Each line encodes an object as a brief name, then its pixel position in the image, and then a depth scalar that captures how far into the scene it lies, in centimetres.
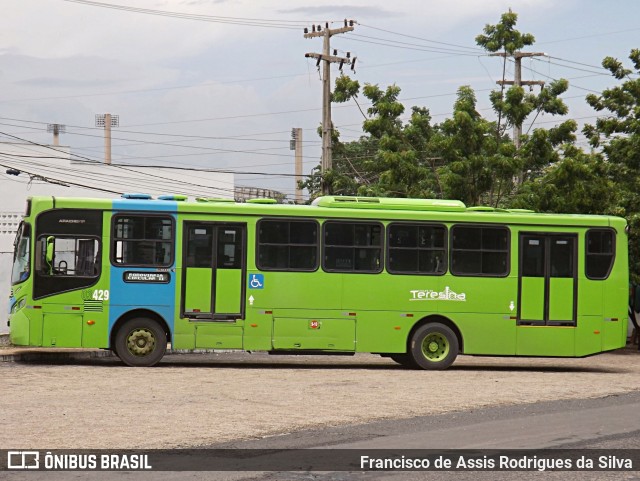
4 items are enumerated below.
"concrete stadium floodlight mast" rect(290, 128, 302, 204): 6762
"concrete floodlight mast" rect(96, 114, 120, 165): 8562
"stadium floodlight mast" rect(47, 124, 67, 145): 9119
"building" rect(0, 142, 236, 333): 6000
